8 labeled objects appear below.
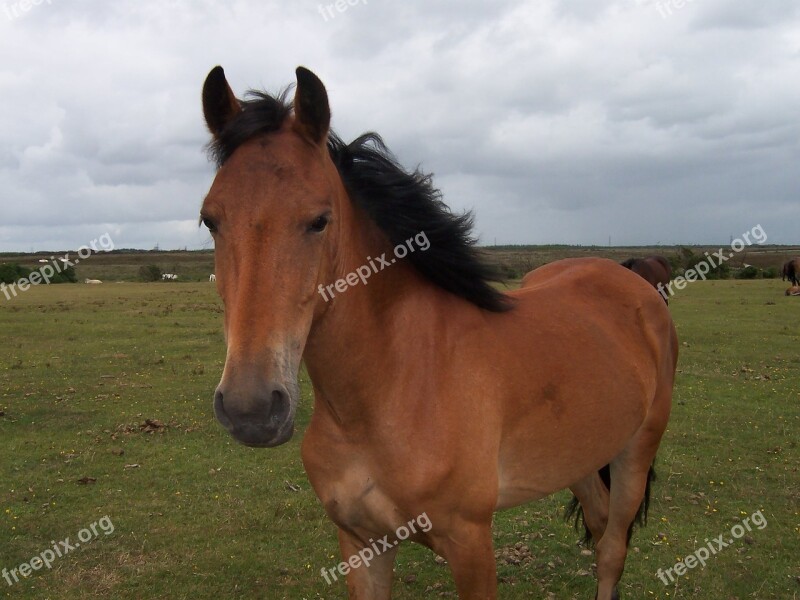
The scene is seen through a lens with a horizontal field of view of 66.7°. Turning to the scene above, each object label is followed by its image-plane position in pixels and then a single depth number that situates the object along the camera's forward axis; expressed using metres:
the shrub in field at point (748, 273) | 40.56
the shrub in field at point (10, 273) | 36.94
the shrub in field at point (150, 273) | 51.00
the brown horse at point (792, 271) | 28.24
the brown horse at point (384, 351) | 1.91
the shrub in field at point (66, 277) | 46.28
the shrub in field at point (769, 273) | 40.19
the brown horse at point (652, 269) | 12.38
